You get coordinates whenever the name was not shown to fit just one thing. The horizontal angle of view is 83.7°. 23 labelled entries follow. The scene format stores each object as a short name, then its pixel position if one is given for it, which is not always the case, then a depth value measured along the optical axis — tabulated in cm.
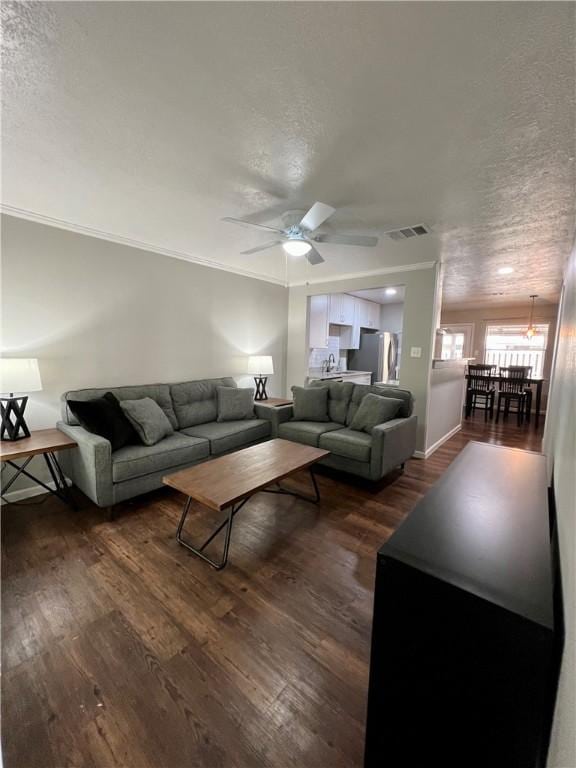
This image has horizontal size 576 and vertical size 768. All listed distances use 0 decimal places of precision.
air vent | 279
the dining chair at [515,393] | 620
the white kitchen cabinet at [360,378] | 635
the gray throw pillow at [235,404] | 387
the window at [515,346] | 707
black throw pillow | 260
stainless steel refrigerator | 643
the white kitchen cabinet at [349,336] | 675
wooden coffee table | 200
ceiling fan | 238
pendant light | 665
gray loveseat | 304
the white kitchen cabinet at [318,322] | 551
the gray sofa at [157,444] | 247
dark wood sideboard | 70
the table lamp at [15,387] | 238
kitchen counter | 573
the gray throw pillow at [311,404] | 388
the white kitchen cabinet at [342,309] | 597
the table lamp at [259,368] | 438
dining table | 619
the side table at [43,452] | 232
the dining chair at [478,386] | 654
